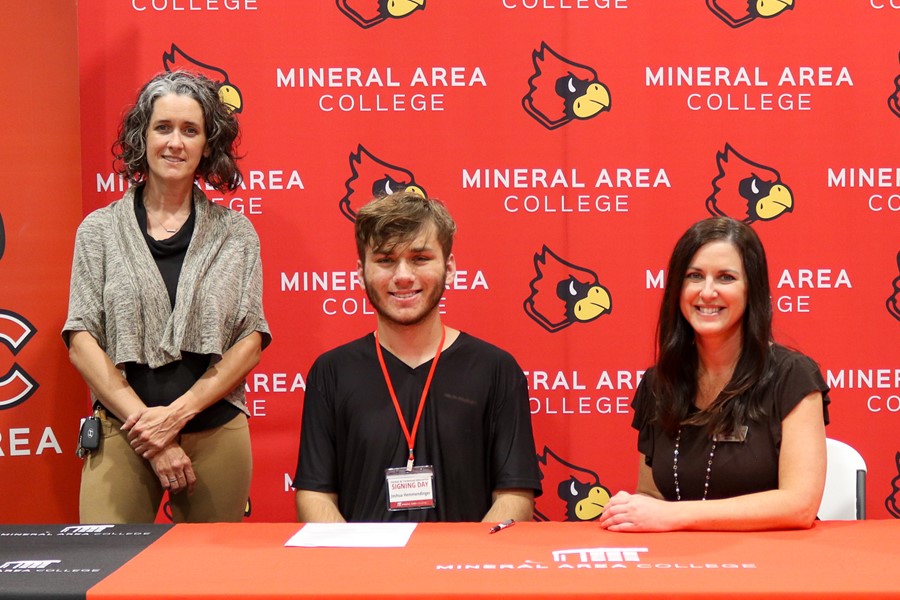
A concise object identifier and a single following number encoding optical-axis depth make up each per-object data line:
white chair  2.39
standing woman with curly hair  2.53
